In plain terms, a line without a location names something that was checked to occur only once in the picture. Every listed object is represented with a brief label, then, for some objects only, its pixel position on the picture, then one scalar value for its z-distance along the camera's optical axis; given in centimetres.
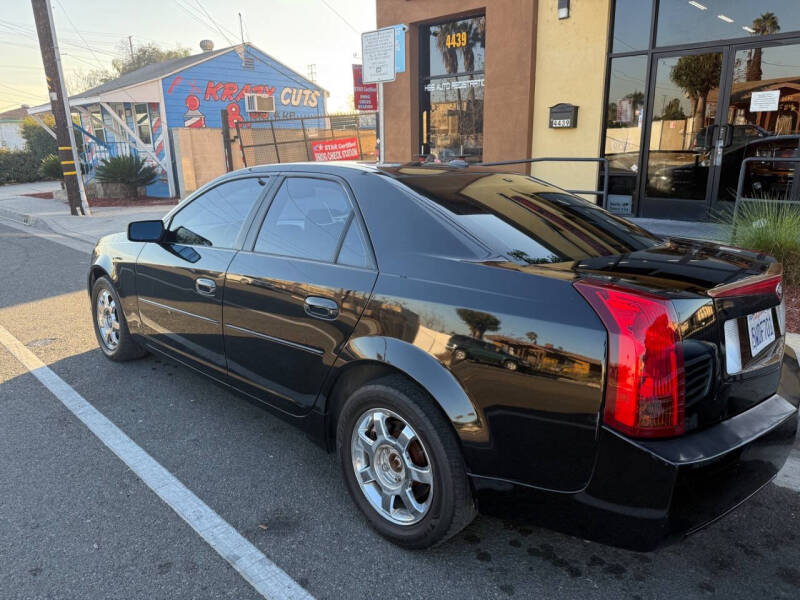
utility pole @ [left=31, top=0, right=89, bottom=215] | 1428
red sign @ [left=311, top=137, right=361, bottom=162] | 1419
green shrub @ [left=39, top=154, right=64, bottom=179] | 2398
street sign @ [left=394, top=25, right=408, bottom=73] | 796
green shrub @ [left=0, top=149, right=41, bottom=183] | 2889
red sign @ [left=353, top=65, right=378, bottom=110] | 1280
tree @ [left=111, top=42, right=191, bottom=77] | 5862
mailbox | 928
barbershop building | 1809
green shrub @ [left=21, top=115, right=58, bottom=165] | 3071
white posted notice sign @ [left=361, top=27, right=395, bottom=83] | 818
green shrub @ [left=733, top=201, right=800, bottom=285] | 555
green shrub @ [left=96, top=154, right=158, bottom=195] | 1838
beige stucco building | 795
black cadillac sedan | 189
